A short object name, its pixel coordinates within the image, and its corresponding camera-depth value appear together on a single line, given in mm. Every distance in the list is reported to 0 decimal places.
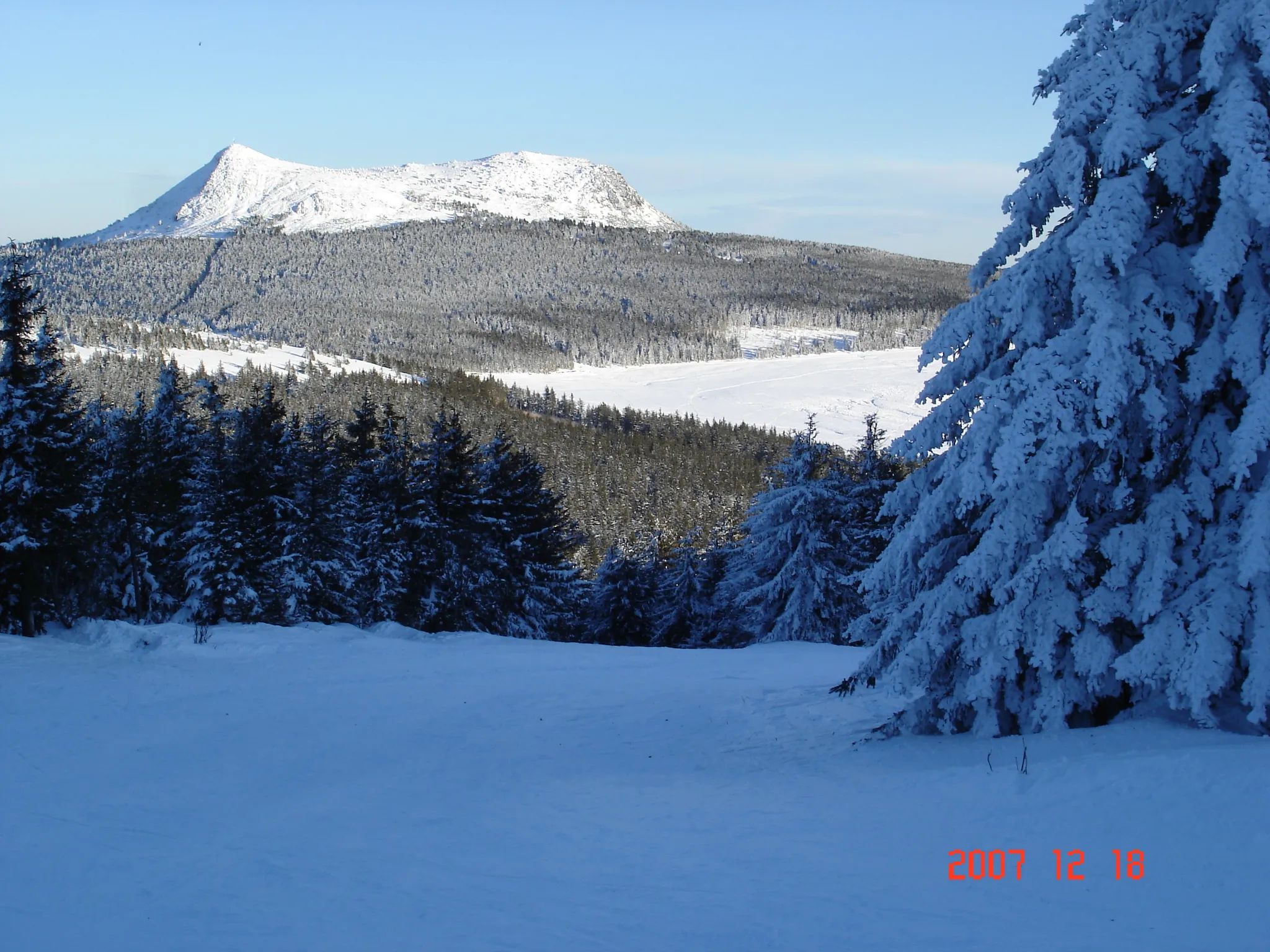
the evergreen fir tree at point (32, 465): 19062
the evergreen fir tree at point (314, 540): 26625
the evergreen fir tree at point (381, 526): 28797
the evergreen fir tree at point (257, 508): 26031
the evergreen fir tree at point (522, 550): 30031
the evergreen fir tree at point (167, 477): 26578
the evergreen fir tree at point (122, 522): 25328
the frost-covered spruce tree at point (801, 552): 28547
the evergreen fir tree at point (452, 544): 28578
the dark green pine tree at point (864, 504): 29938
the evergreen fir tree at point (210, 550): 25688
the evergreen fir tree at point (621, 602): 37219
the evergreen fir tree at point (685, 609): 37812
